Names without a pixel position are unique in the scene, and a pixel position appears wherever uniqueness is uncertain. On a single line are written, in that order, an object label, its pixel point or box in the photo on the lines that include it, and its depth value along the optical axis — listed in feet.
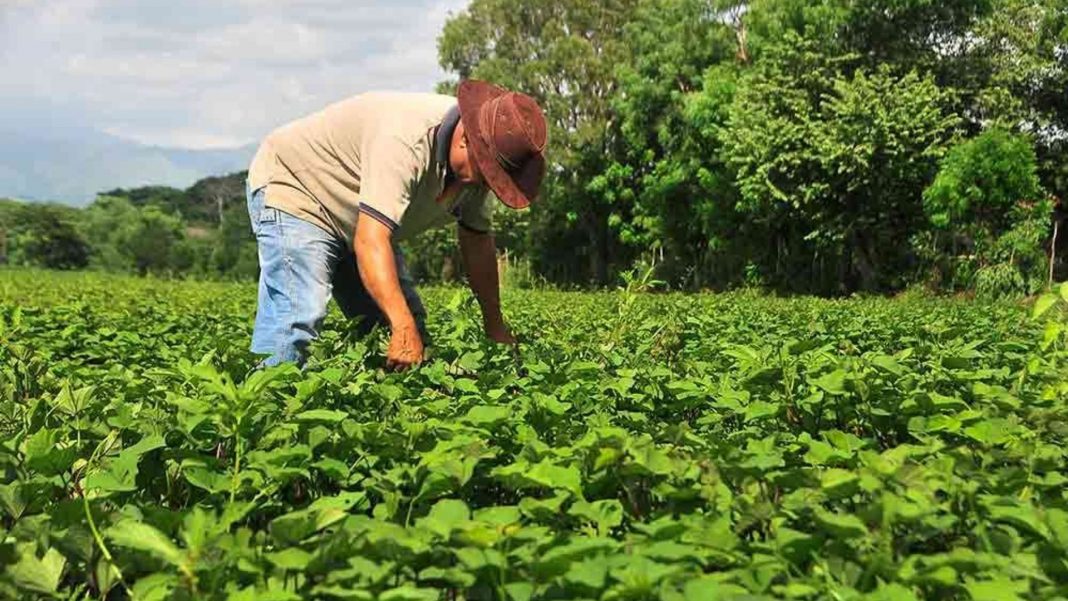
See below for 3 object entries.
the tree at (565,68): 110.01
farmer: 11.41
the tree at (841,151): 67.77
